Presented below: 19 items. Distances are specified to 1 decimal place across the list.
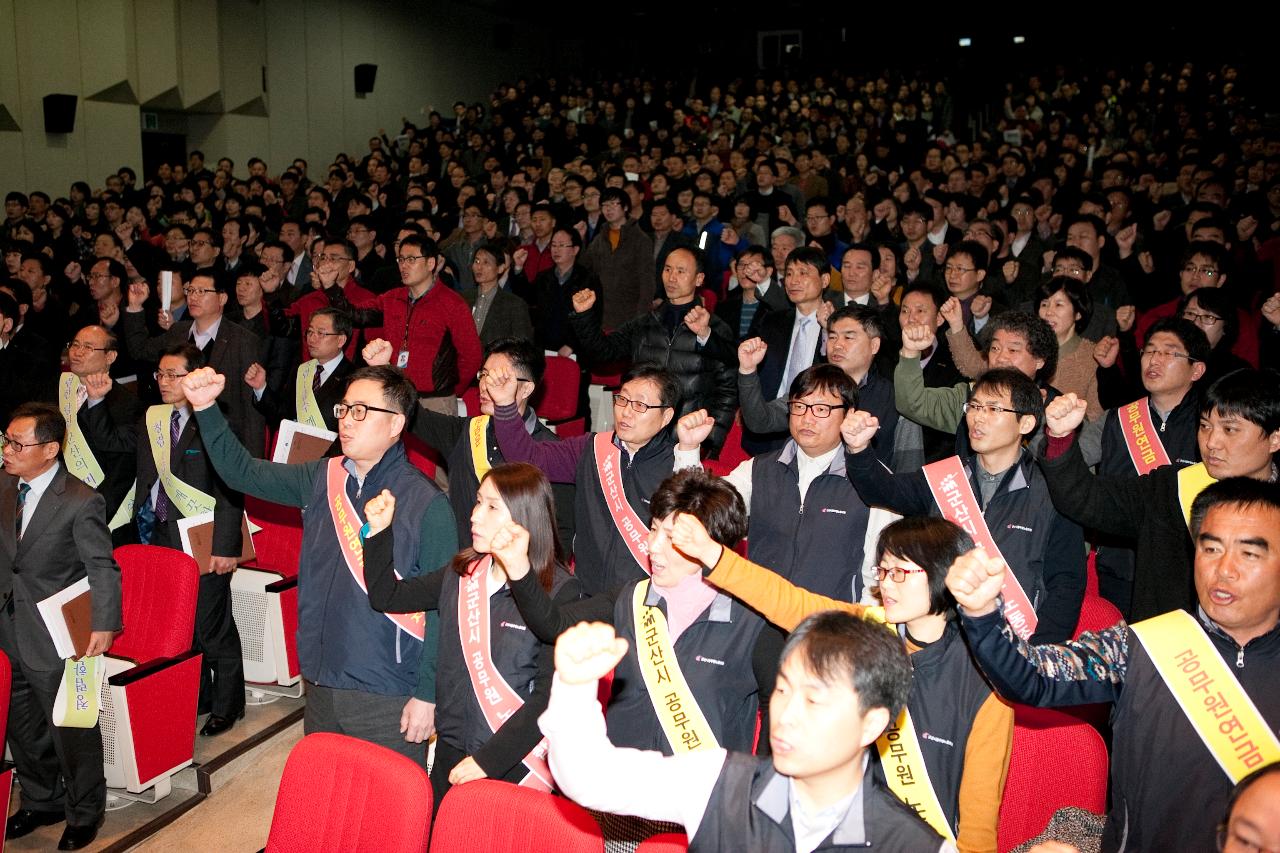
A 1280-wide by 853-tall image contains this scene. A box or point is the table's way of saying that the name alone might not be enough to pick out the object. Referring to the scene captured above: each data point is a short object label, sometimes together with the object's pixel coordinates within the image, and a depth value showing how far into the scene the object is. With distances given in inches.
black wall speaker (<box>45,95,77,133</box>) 540.7
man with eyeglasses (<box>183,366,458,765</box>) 120.8
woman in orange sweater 91.6
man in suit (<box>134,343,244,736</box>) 173.8
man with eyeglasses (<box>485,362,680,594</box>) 144.7
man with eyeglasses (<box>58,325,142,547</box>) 185.6
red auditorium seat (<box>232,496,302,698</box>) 179.3
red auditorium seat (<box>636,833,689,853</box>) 83.4
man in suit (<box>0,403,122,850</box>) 146.1
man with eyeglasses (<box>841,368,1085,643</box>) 123.3
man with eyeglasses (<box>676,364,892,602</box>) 131.5
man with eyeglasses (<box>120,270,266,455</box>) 203.9
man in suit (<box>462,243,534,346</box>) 259.8
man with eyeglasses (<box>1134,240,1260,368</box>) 222.1
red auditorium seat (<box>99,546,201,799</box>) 150.6
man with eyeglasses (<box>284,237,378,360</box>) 256.1
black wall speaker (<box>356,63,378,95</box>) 717.9
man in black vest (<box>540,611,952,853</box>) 68.2
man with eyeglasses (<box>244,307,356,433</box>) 197.3
